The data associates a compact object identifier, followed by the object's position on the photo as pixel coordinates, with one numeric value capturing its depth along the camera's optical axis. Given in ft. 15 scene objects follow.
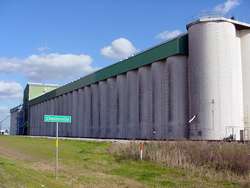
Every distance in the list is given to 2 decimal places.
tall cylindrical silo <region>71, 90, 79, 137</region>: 291.38
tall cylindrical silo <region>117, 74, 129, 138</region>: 217.77
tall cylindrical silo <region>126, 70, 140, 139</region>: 205.22
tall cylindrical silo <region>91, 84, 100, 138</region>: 254.47
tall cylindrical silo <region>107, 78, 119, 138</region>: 230.07
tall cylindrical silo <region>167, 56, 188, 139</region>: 172.76
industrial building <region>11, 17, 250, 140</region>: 163.63
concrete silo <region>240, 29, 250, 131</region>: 172.84
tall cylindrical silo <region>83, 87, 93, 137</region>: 267.18
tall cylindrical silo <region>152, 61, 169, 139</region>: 181.88
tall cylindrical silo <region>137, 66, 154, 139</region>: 193.57
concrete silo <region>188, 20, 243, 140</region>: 162.71
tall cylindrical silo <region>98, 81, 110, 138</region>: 242.58
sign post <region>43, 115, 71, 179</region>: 56.88
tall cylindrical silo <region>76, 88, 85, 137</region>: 280.51
